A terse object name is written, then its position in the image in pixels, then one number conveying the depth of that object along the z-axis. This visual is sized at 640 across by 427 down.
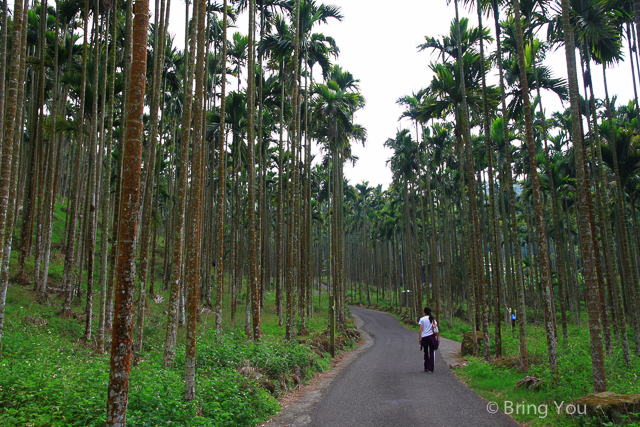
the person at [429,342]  11.48
